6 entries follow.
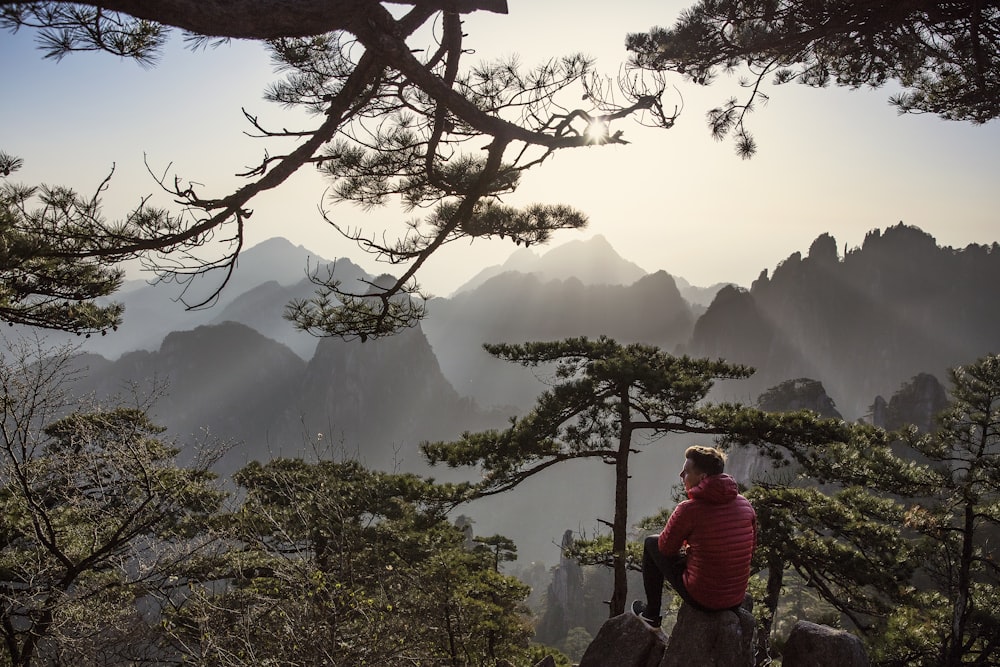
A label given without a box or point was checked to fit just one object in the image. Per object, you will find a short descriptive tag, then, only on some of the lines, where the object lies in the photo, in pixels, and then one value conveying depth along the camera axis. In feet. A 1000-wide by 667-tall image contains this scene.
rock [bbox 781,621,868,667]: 12.38
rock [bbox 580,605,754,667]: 11.58
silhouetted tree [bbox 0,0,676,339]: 8.57
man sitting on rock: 10.94
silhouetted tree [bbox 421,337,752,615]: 24.12
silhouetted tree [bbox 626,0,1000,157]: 15.53
